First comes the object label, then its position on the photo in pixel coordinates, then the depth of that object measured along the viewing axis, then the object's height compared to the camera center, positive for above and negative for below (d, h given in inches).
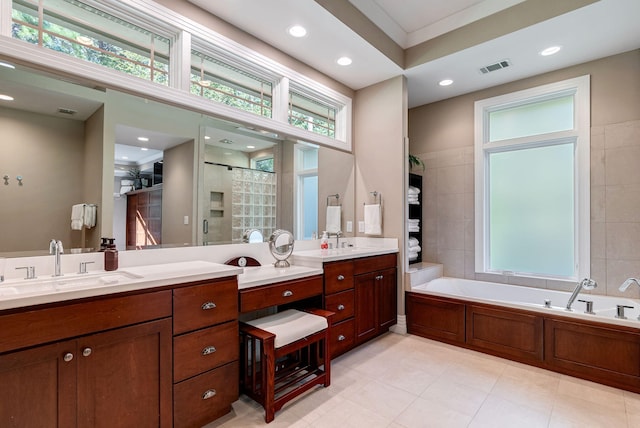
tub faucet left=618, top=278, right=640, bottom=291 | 94.2 -19.6
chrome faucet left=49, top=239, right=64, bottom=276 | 65.2 -7.7
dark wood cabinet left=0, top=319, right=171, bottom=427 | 46.7 -28.4
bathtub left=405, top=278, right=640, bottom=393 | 88.4 -37.0
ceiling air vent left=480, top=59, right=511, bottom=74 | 121.3 +62.9
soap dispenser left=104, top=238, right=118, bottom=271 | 71.5 -10.0
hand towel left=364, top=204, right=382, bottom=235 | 135.0 -0.3
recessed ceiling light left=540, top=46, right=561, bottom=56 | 110.7 +62.7
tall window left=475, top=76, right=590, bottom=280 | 122.5 +16.9
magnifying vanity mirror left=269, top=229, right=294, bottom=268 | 101.9 -9.6
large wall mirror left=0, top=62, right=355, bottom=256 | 64.7 +12.4
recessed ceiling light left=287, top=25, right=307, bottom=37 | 99.3 +62.2
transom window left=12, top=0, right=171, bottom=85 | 66.2 +43.8
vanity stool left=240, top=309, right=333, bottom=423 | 72.4 -38.3
